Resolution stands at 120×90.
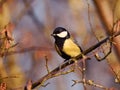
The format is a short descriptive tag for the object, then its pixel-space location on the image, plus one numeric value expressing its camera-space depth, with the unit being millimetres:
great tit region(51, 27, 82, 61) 7943
